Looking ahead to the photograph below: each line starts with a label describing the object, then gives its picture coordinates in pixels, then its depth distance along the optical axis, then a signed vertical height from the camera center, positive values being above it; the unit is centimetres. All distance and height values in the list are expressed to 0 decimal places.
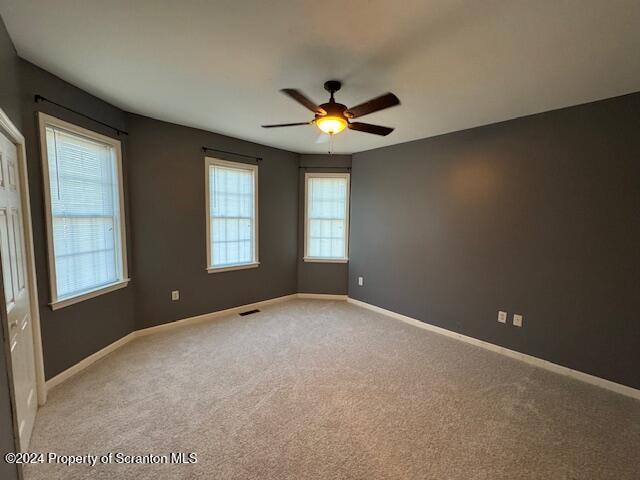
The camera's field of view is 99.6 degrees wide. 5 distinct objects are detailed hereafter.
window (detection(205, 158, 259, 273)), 377 -2
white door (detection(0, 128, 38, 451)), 152 -51
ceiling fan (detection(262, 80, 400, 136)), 181 +77
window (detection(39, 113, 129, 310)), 224 -1
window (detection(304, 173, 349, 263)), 466 -2
